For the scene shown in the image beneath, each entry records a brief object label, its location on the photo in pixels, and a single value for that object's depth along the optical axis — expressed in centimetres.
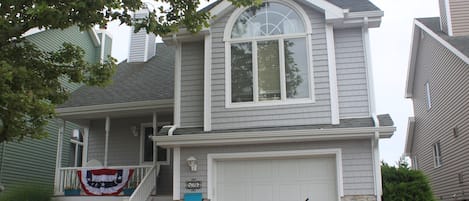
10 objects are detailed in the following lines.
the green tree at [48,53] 712
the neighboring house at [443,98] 1404
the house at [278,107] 912
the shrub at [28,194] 1170
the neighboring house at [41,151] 1539
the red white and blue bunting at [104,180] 1207
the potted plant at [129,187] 1197
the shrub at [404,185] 893
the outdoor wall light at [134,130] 1353
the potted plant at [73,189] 1234
